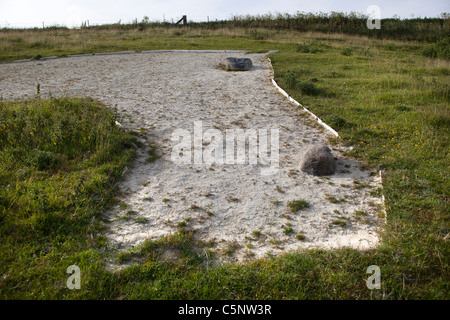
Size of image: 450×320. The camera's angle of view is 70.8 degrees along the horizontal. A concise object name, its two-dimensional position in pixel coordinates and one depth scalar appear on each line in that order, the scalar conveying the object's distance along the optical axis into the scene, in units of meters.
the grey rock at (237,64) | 13.98
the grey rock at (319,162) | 6.00
